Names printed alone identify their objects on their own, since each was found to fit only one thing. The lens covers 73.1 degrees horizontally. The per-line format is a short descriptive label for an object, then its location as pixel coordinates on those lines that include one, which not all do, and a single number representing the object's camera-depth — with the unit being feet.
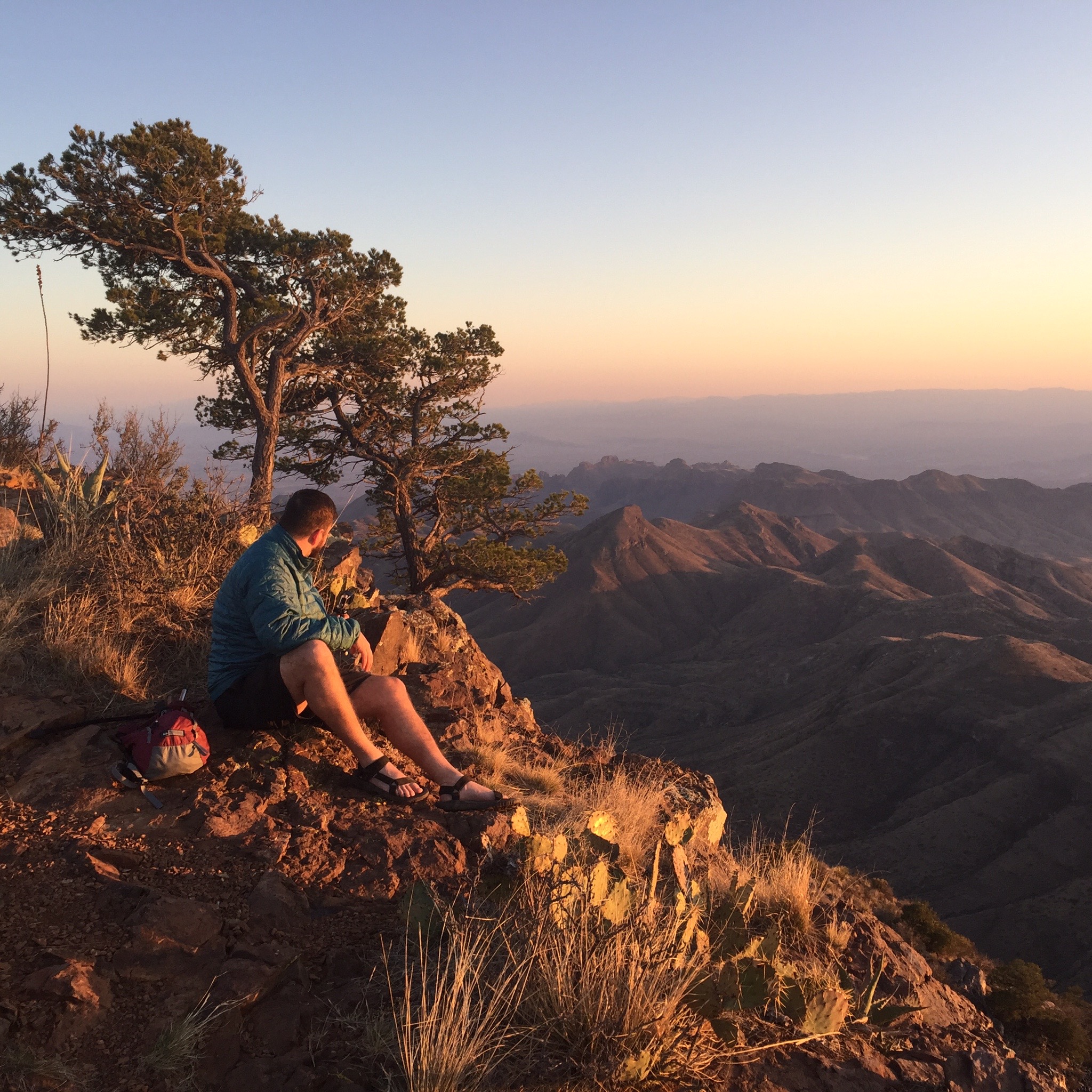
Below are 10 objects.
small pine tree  46.37
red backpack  10.87
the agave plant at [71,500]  17.98
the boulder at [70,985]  7.08
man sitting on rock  11.17
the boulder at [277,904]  8.82
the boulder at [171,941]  7.76
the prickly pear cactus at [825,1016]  7.93
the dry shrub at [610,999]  6.91
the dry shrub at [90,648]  14.21
